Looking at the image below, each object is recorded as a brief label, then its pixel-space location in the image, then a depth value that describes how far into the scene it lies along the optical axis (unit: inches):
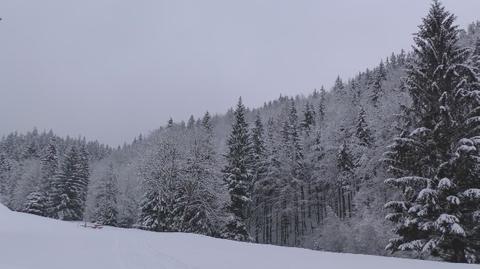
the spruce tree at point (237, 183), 1518.2
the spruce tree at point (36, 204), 2641.7
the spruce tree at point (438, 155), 598.5
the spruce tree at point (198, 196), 1589.6
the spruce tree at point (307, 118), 2880.4
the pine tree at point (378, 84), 2845.0
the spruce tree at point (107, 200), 2442.2
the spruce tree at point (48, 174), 2687.0
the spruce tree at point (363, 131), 1676.9
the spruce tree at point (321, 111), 3192.7
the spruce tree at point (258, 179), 2074.3
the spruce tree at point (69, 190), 2576.3
